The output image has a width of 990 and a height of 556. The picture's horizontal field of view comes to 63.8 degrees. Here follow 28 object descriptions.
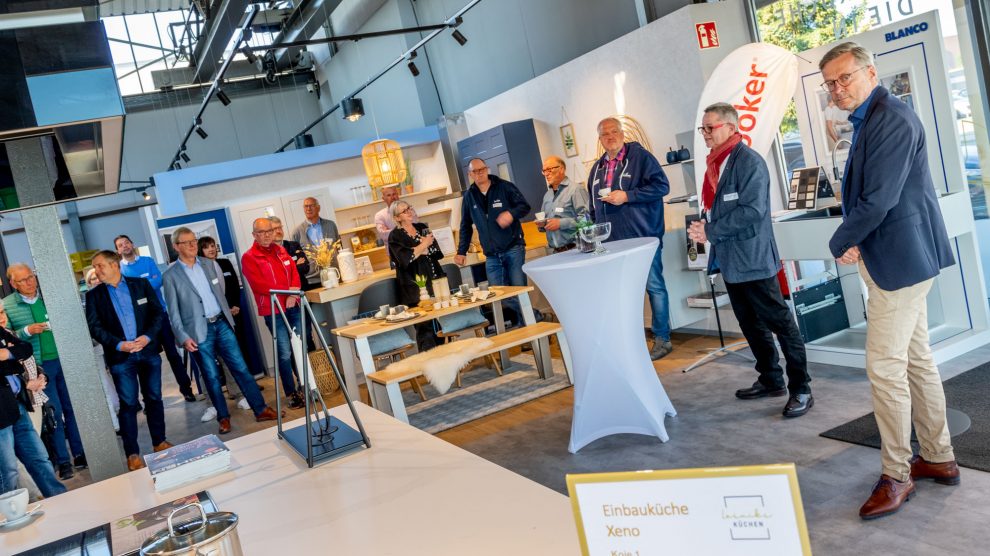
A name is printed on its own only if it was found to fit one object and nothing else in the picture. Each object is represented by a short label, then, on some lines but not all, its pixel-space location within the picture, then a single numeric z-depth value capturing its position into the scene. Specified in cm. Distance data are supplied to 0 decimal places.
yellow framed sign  79
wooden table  570
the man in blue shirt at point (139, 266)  839
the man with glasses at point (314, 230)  912
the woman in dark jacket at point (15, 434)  452
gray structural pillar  271
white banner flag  521
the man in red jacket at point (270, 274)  702
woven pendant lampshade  959
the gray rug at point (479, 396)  573
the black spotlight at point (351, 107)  1020
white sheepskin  546
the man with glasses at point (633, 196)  602
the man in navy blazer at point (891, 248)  288
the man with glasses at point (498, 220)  726
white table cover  402
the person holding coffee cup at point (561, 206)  717
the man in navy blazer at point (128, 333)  572
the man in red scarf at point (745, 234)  423
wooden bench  533
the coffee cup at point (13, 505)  224
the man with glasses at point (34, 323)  599
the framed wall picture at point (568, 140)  845
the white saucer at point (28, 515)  225
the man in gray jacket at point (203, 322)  640
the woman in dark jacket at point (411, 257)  693
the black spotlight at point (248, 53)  856
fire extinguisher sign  617
